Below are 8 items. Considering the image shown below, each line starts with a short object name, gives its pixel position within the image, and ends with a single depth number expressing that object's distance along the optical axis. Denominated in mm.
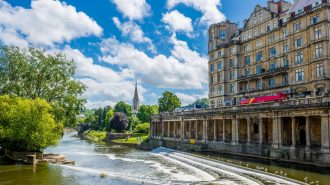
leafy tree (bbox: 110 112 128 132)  130250
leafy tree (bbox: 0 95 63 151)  46406
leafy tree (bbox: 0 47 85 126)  56719
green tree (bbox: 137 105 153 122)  157000
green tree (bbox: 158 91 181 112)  136250
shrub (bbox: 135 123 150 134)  125425
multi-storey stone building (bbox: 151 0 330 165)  46750
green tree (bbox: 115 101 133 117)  175375
